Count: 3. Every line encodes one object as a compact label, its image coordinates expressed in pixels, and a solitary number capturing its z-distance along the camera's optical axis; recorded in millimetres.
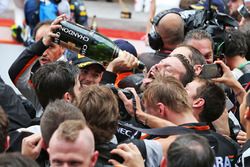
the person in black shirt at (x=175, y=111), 6605
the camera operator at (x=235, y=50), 9664
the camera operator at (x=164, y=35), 9648
